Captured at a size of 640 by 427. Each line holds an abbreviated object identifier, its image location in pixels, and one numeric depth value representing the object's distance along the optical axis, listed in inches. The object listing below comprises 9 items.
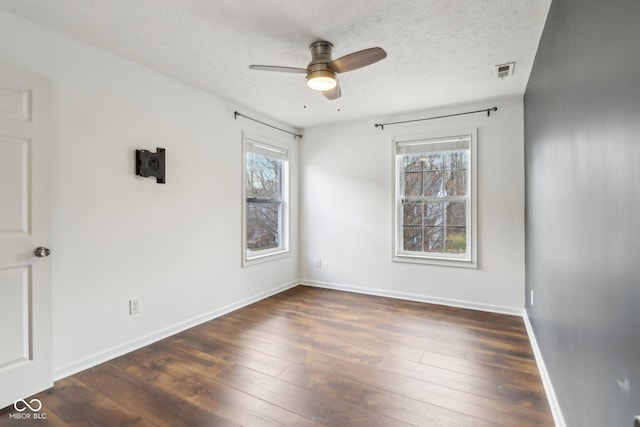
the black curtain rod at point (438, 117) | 141.7
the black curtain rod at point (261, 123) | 143.4
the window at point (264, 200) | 156.9
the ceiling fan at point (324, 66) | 86.0
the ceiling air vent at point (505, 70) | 106.7
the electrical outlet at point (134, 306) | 104.2
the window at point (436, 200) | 149.0
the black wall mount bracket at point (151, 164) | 104.6
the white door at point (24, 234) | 74.4
